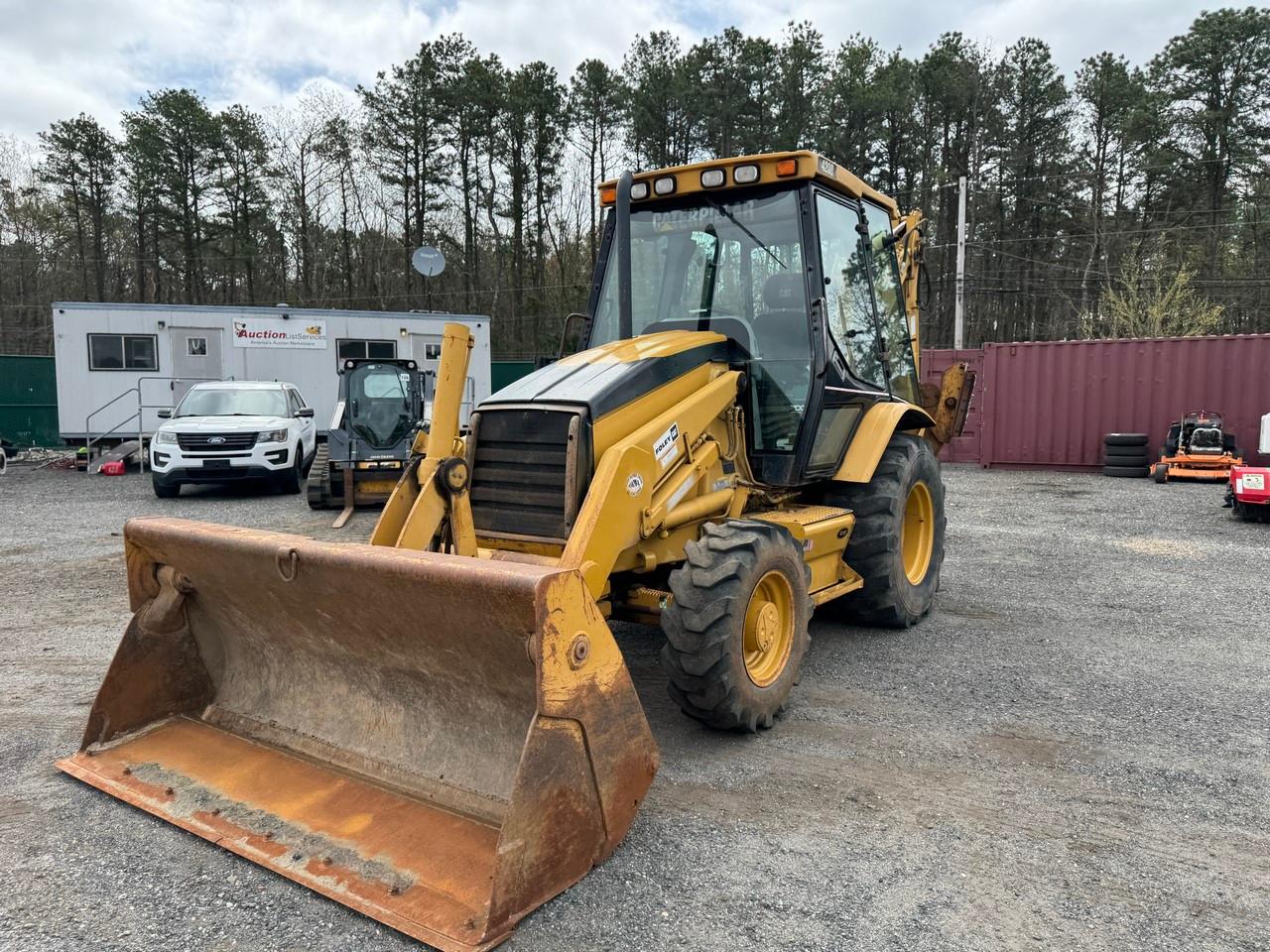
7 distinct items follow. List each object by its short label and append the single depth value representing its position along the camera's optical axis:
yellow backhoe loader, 2.75
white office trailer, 17.09
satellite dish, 19.64
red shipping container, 14.79
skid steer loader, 11.91
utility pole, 25.36
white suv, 12.71
